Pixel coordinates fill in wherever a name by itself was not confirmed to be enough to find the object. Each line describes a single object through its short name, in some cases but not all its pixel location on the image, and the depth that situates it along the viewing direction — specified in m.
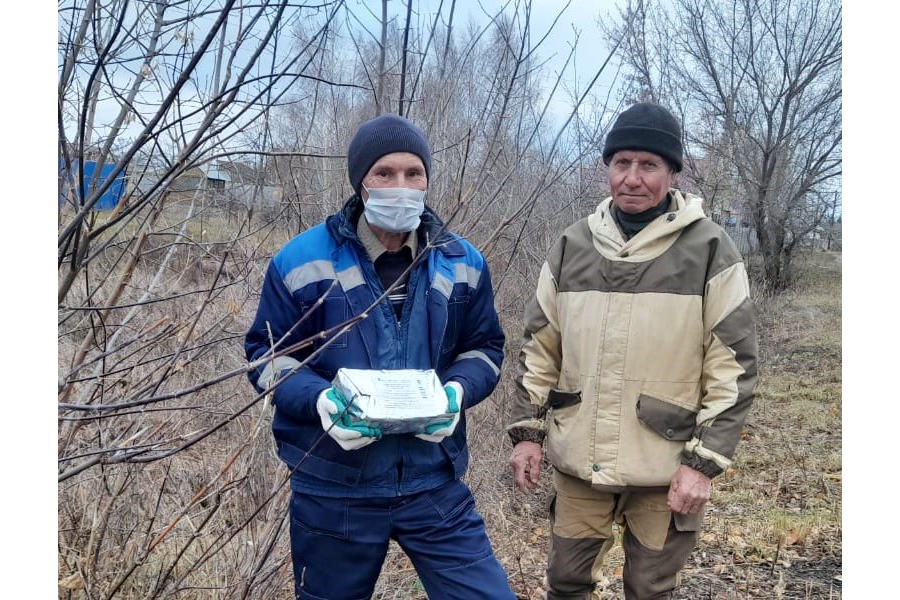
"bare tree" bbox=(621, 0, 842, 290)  15.62
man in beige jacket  2.44
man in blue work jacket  2.22
